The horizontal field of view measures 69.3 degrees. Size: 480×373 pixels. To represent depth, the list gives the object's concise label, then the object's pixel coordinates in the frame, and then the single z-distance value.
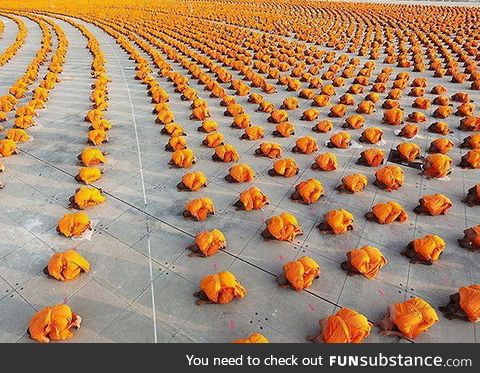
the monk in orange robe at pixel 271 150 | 16.67
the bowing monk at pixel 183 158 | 15.95
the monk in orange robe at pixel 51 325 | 8.53
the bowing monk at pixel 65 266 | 10.29
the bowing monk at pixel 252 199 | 13.03
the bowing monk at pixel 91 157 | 15.90
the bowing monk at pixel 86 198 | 13.20
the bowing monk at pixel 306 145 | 16.88
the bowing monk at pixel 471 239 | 11.09
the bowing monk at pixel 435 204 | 12.48
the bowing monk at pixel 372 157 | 15.57
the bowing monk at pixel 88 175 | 14.82
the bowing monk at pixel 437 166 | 14.57
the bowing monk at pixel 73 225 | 11.93
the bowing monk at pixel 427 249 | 10.55
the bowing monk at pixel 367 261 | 10.15
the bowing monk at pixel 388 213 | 12.12
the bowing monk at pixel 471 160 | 15.15
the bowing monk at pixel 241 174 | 14.73
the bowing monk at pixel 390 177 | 13.84
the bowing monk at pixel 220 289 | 9.45
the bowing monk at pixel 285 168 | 15.09
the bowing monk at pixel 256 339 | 7.99
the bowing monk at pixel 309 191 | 13.29
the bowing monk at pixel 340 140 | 17.17
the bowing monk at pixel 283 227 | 11.47
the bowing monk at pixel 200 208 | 12.59
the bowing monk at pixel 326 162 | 15.29
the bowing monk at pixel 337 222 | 11.73
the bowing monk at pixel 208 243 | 11.04
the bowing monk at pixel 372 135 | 17.48
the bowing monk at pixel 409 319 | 8.44
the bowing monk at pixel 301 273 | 9.77
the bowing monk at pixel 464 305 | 8.85
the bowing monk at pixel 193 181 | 14.28
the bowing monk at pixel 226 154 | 16.34
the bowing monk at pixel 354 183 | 13.73
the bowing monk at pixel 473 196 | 13.16
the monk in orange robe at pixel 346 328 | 8.16
